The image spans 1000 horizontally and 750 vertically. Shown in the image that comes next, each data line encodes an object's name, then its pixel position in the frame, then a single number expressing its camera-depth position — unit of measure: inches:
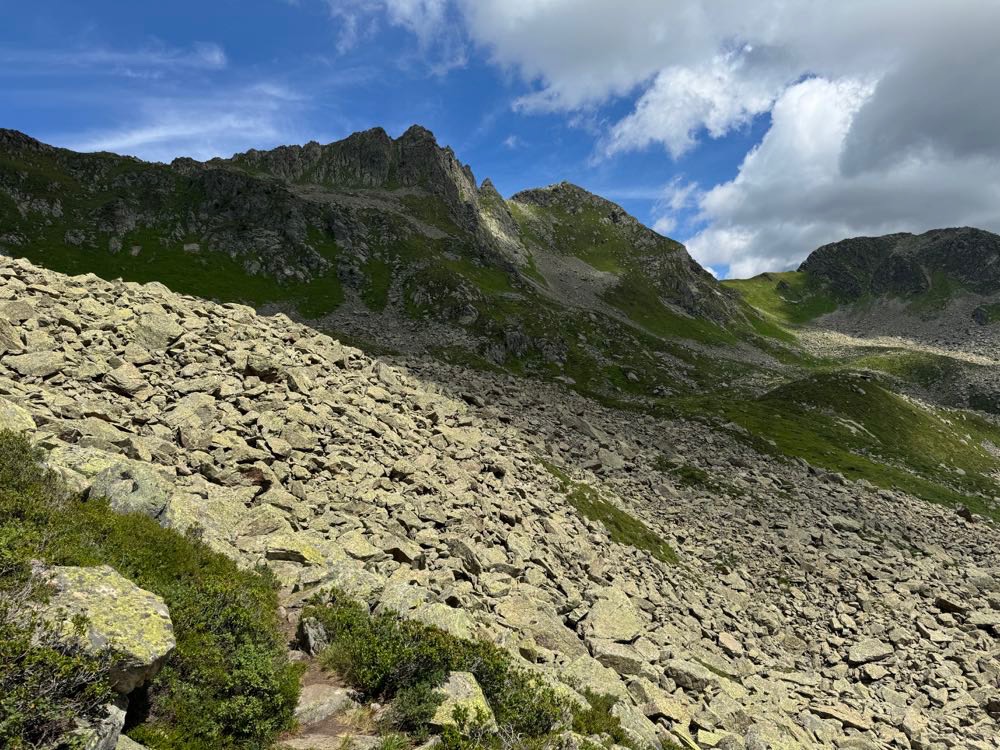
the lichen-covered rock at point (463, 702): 394.6
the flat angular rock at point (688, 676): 690.8
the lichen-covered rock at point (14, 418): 609.6
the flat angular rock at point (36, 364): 798.5
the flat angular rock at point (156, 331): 1008.2
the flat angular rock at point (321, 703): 403.7
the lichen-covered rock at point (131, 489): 559.3
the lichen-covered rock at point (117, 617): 326.0
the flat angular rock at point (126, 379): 865.5
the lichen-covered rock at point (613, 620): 764.0
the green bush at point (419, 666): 424.5
